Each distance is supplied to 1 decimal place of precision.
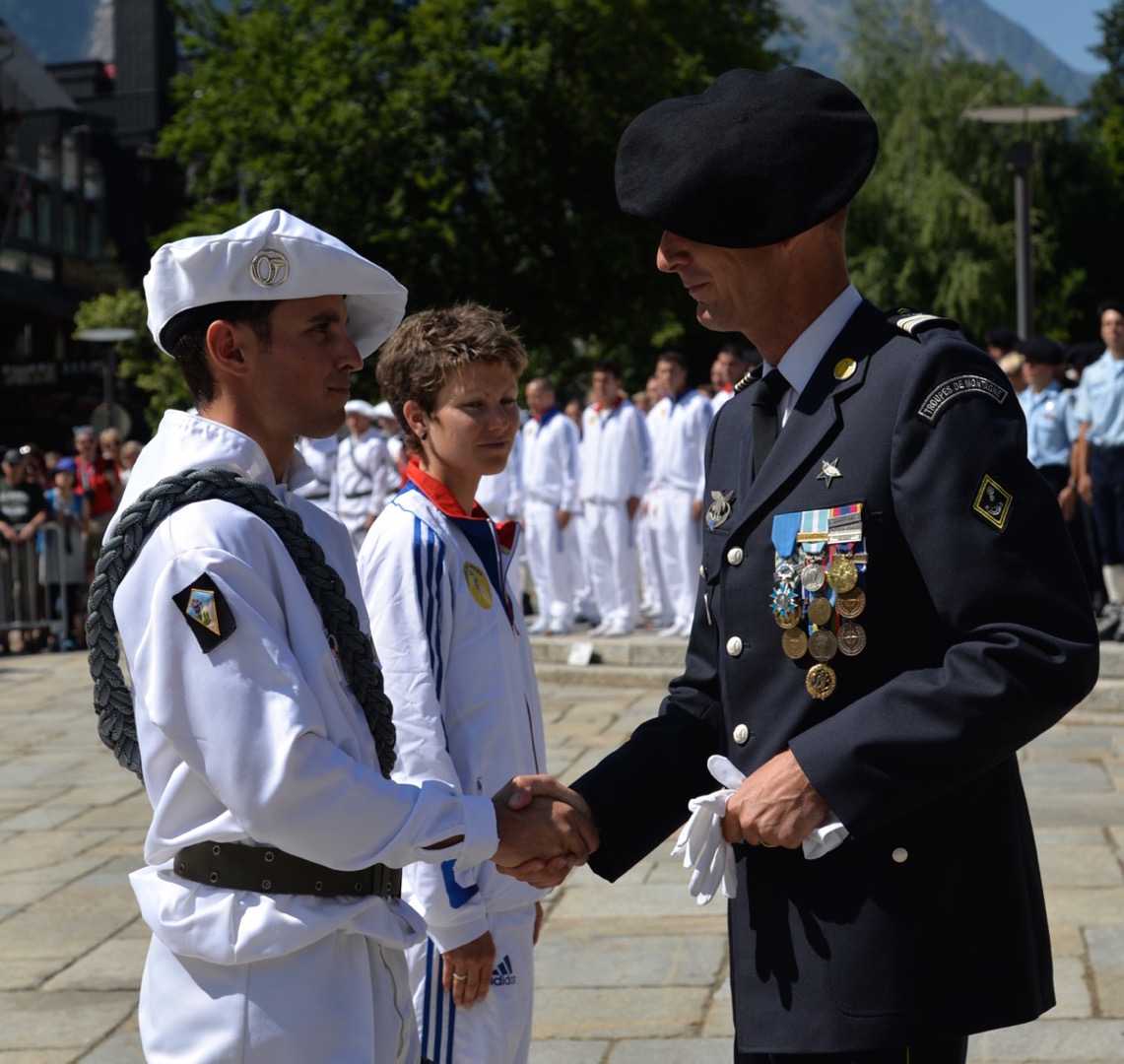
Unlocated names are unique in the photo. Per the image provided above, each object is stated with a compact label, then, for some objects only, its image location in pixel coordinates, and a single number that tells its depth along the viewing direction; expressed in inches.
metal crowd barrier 594.2
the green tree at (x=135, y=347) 1247.5
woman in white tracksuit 126.7
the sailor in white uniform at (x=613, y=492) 544.1
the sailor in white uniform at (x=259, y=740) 85.5
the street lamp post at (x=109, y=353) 918.4
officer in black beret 88.0
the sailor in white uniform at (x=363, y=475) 572.1
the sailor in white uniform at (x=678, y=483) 529.7
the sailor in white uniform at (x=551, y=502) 563.2
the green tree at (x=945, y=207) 1502.2
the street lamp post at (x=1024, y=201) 593.9
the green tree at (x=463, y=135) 1096.8
